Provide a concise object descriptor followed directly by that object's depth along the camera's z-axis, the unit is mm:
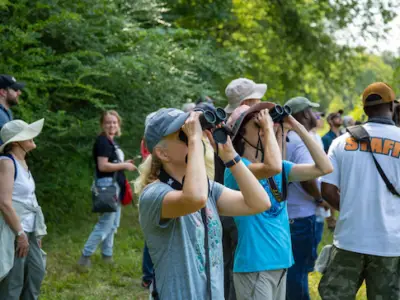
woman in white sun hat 4613
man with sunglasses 6012
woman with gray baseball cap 2676
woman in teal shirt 3639
